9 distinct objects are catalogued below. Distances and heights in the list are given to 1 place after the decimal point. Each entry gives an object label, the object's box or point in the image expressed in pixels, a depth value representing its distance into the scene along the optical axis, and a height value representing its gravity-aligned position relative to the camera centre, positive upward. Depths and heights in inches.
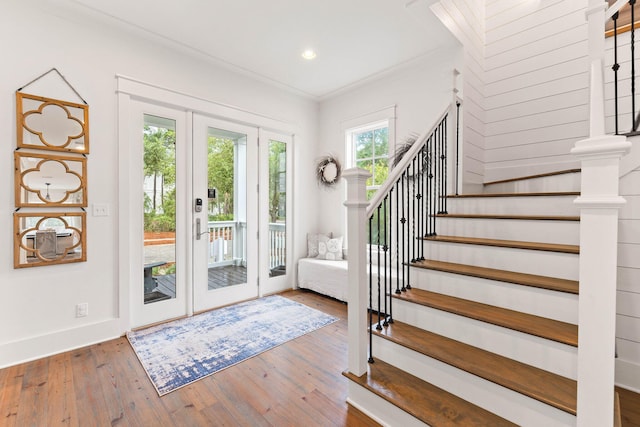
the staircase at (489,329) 53.0 -26.3
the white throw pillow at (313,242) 174.6 -19.7
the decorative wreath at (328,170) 174.2 +25.5
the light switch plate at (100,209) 106.4 +0.1
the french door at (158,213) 116.2 -1.4
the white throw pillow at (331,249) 166.9 -22.8
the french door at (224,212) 133.4 -1.0
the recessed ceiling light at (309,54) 128.6 +72.9
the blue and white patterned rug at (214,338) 87.0 -48.8
